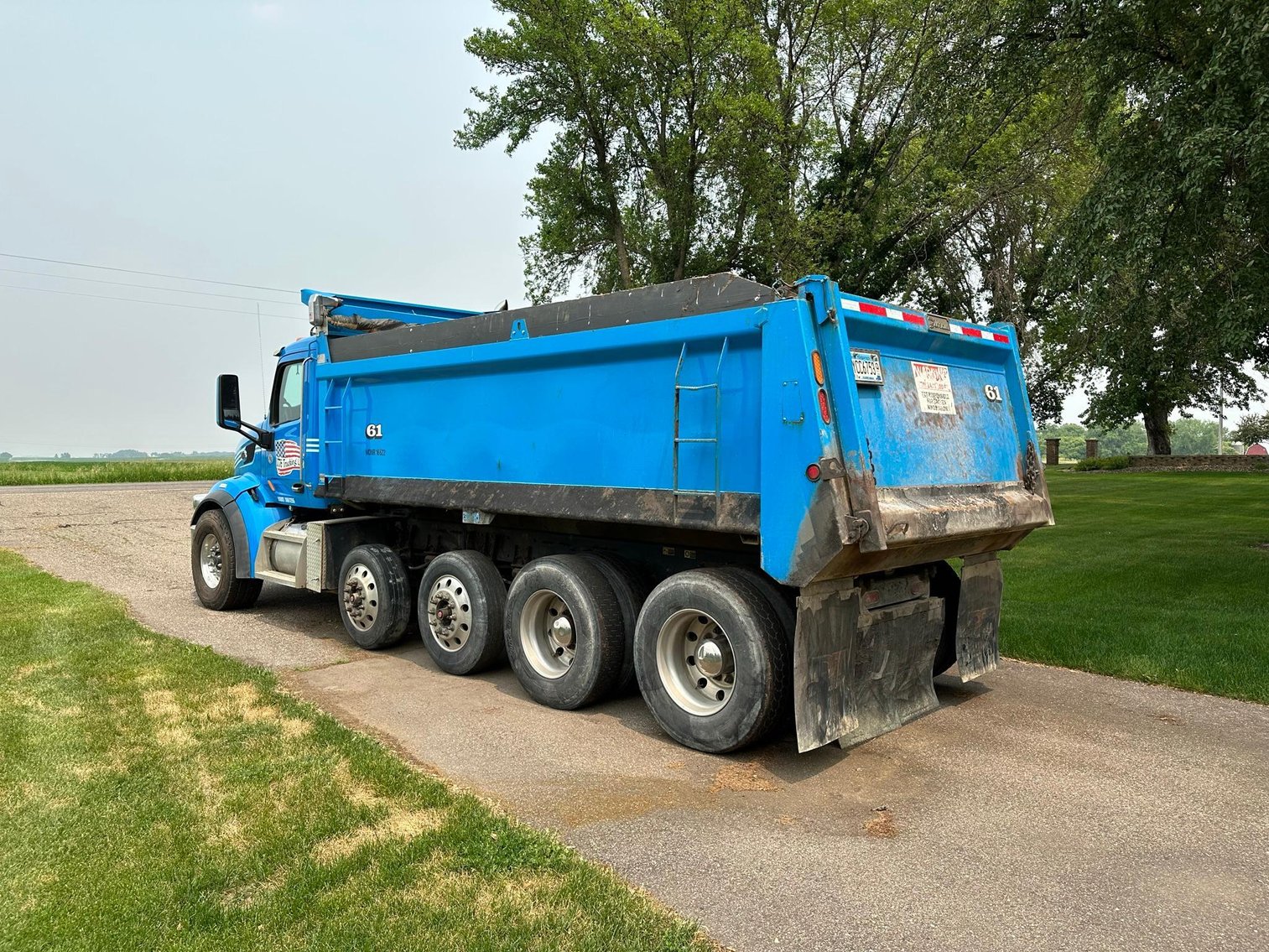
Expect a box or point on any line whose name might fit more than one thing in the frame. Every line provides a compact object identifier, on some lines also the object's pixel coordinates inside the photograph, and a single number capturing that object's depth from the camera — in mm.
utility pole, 30875
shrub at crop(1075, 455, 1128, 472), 37156
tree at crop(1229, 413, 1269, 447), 48312
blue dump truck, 4602
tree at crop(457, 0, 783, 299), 20453
